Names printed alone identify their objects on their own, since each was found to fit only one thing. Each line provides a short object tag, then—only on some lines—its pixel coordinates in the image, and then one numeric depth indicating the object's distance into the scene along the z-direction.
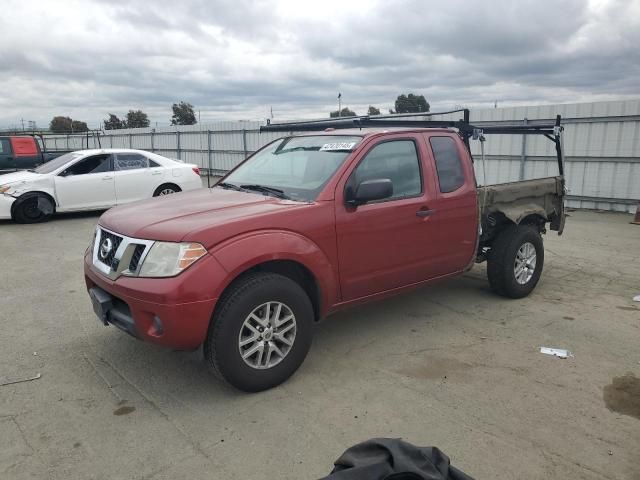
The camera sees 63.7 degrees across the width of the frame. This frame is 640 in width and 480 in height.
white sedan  10.41
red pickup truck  3.29
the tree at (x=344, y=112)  25.48
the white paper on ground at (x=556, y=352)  4.16
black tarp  1.76
